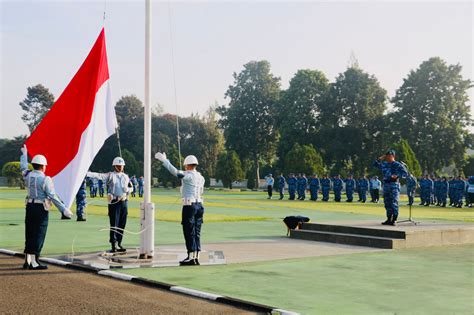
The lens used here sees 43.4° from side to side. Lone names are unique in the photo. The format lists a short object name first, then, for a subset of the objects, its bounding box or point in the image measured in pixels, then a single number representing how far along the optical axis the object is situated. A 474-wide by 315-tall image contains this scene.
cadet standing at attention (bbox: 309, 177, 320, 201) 40.41
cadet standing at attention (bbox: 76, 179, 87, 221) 20.56
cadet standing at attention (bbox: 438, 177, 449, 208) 35.88
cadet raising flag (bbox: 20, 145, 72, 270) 9.97
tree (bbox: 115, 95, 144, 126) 86.19
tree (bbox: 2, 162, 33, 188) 61.78
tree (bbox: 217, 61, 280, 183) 72.50
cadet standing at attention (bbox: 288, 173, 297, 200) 41.53
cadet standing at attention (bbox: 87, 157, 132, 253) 12.00
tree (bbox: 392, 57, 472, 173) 59.53
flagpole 10.95
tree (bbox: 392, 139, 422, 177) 45.69
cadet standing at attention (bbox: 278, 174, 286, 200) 42.19
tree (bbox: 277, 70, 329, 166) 65.69
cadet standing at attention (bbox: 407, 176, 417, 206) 30.60
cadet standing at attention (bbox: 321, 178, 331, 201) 40.47
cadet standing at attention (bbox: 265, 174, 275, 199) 43.22
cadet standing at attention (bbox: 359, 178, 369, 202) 39.09
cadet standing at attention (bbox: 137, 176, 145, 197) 43.77
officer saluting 15.38
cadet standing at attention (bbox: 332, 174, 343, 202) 39.94
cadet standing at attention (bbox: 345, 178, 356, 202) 38.67
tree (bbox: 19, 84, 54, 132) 91.94
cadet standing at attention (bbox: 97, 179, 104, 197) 42.39
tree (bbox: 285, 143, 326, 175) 51.38
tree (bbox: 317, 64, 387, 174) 63.25
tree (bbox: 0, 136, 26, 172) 82.31
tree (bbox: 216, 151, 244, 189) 64.44
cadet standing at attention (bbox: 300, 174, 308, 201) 40.94
